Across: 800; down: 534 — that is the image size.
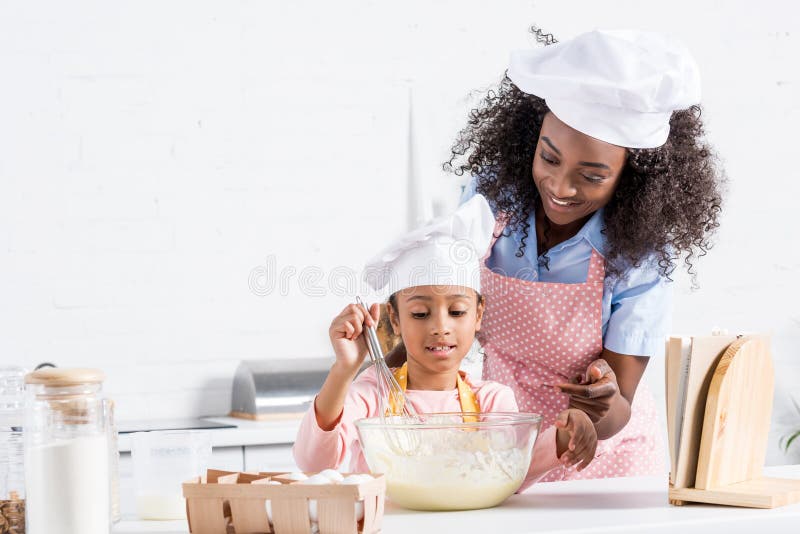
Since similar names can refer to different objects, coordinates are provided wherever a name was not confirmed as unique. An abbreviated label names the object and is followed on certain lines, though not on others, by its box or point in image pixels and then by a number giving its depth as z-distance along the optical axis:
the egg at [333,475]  3.00
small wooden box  2.93
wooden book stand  3.17
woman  3.55
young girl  3.42
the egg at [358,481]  2.94
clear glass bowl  3.12
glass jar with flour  2.89
